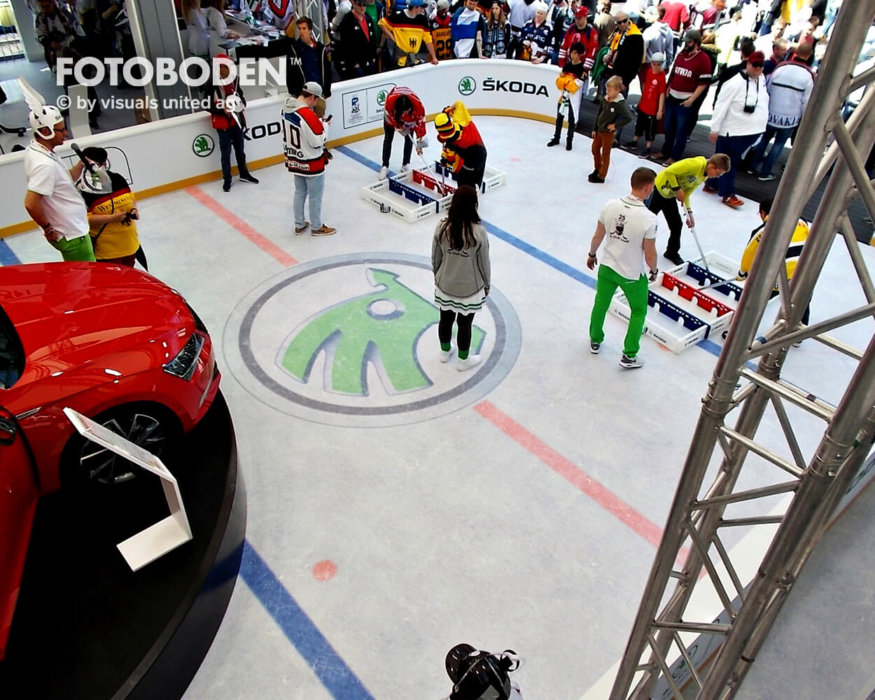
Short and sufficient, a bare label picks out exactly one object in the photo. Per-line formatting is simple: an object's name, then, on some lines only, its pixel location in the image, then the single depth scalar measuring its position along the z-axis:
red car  3.90
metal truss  1.96
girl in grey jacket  5.29
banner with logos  8.45
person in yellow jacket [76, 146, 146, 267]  5.83
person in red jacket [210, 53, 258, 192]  8.70
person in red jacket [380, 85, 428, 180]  8.79
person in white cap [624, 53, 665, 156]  10.01
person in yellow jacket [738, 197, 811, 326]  6.00
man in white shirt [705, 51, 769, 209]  8.83
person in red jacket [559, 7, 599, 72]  11.61
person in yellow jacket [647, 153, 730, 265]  6.95
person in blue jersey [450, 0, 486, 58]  12.70
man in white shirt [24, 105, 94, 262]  5.38
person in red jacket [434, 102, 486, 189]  7.87
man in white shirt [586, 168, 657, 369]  5.48
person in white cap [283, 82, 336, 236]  7.31
